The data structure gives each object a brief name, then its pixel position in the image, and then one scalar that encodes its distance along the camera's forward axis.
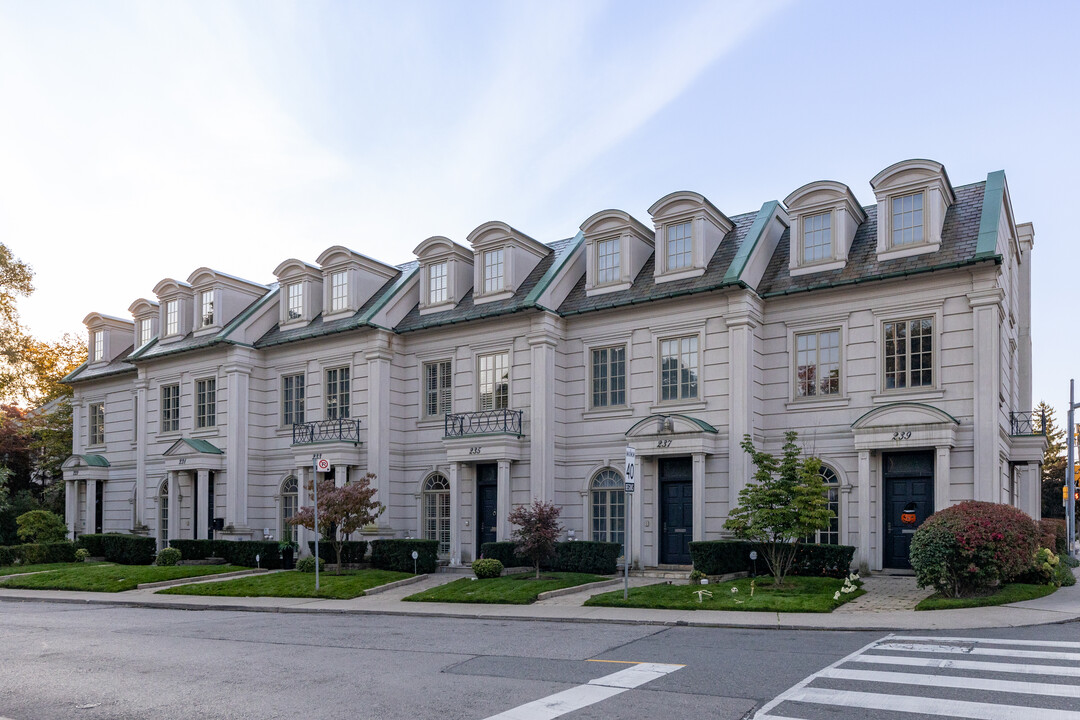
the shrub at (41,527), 34.84
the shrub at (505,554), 25.19
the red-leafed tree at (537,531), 22.81
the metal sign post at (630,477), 18.61
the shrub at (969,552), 16.69
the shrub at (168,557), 30.14
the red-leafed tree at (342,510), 25.69
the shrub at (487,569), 23.46
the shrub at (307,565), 27.06
